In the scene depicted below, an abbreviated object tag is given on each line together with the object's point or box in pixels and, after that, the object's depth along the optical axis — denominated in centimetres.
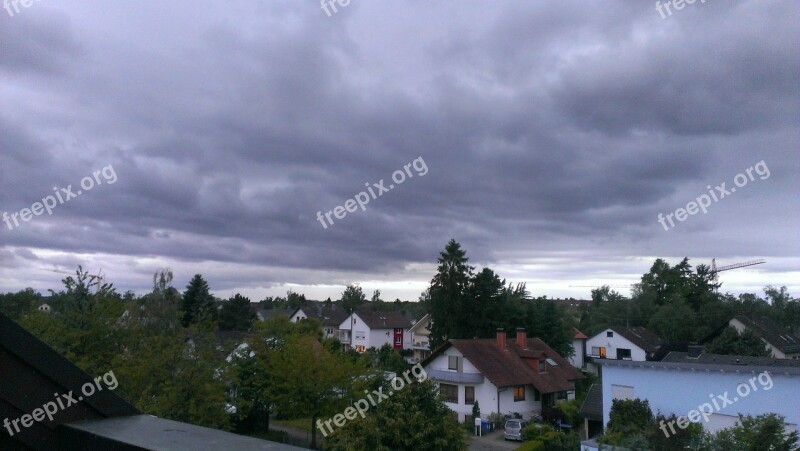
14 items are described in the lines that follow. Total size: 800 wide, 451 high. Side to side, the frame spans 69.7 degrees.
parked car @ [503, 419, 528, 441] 2968
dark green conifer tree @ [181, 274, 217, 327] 5056
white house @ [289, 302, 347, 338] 7449
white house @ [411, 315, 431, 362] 6000
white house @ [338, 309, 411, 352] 6694
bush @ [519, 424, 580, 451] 2631
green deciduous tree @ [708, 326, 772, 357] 4312
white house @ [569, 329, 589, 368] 6325
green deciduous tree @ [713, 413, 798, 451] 1435
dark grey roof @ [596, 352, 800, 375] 1861
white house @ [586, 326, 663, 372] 5634
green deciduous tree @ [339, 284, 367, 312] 11988
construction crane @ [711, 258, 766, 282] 9092
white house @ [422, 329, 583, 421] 3512
